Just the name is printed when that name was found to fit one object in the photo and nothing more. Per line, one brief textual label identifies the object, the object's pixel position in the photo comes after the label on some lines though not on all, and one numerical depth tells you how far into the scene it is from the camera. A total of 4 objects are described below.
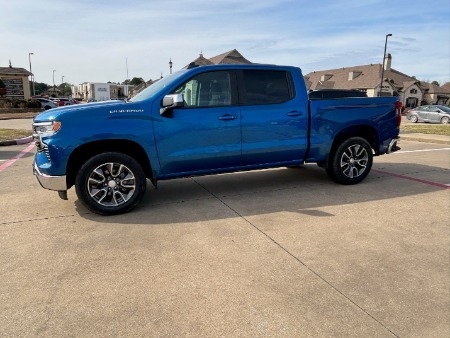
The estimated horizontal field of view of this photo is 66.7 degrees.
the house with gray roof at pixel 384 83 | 57.94
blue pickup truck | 4.30
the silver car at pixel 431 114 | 25.82
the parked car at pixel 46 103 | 35.78
